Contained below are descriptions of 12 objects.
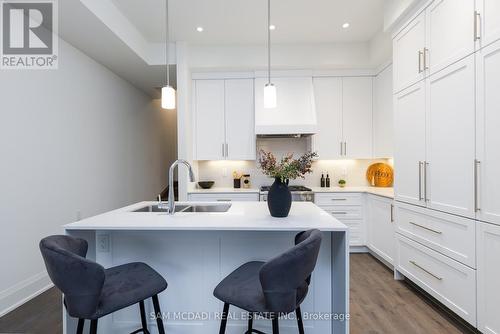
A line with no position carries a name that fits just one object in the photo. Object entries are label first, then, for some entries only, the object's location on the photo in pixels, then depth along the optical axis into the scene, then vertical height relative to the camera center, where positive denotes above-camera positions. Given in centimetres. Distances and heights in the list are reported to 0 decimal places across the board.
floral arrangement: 171 +0
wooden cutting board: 395 -14
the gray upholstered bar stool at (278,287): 114 -57
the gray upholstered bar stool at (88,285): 113 -58
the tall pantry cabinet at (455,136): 166 +23
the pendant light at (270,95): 225 +62
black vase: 175 -22
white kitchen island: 177 -66
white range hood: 367 +82
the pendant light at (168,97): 218 +60
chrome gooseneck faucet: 187 -25
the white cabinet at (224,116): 390 +76
